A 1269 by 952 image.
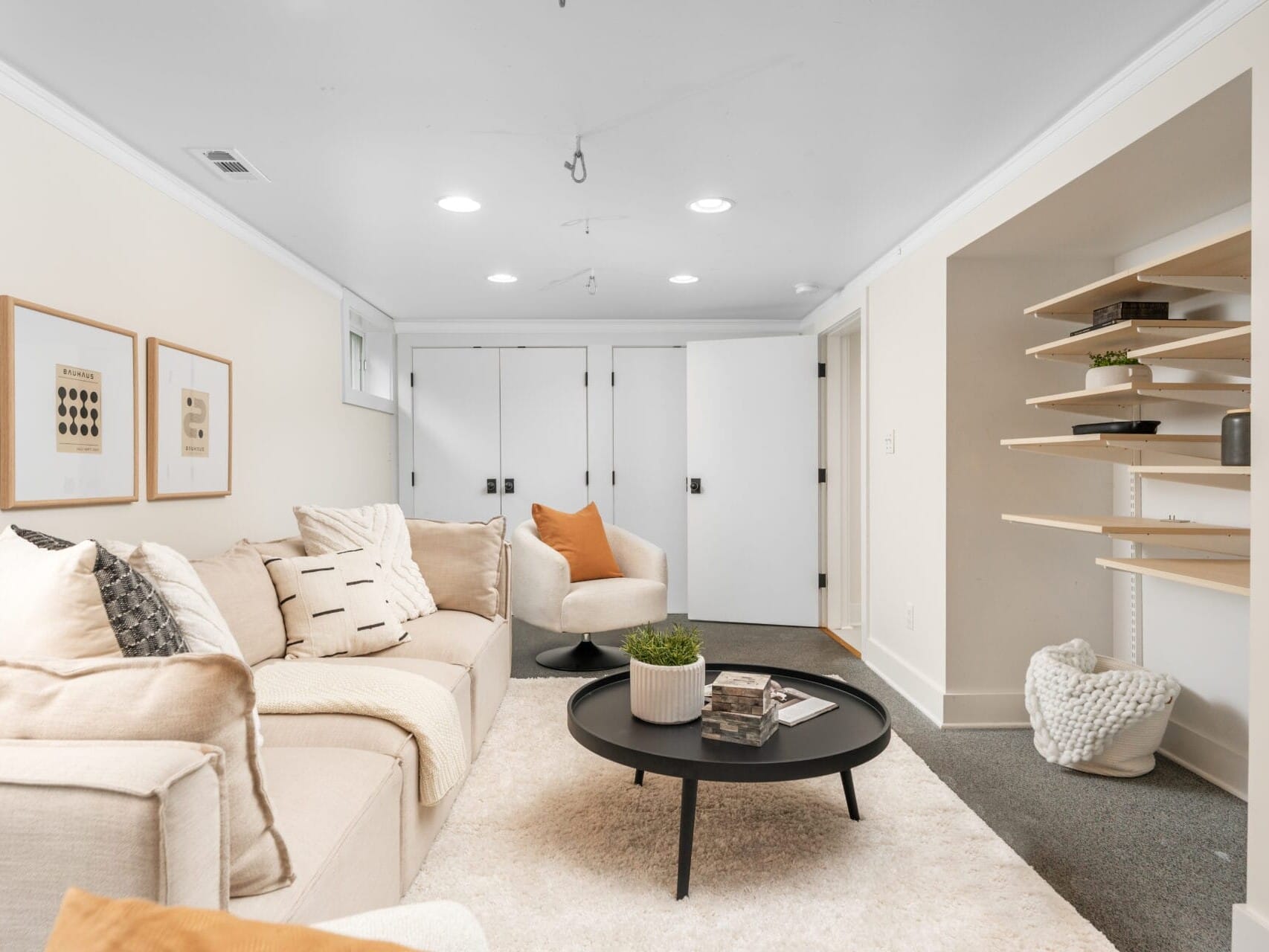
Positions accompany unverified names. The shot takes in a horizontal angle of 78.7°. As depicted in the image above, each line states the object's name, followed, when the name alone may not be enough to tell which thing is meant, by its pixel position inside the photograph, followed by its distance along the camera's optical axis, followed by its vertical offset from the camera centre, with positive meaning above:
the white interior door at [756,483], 5.20 -0.07
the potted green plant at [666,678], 2.20 -0.58
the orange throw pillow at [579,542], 4.32 -0.39
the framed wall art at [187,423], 2.67 +0.20
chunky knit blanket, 2.58 -0.79
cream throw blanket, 1.95 -0.58
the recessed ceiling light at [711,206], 3.10 +1.09
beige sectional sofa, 0.88 -0.49
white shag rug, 1.76 -1.04
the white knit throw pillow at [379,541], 3.05 -0.27
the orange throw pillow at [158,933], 0.48 -0.29
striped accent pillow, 2.56 -0.46
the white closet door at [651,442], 5.74 +0.24
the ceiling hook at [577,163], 2.50 +1.05
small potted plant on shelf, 2.48 +0.32
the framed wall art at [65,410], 2.04 +0.19
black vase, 1.67 +0.07
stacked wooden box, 2.05 -0.64
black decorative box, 2.43 +0.51
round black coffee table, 1.91 -0.72
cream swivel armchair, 4.00 -0.67
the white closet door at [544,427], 5.69 +0.35
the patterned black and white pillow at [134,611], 1.37 -0.25
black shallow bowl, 2.39 +0.14
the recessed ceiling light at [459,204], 3.03 +1.07
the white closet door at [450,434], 5.67 +0.29
